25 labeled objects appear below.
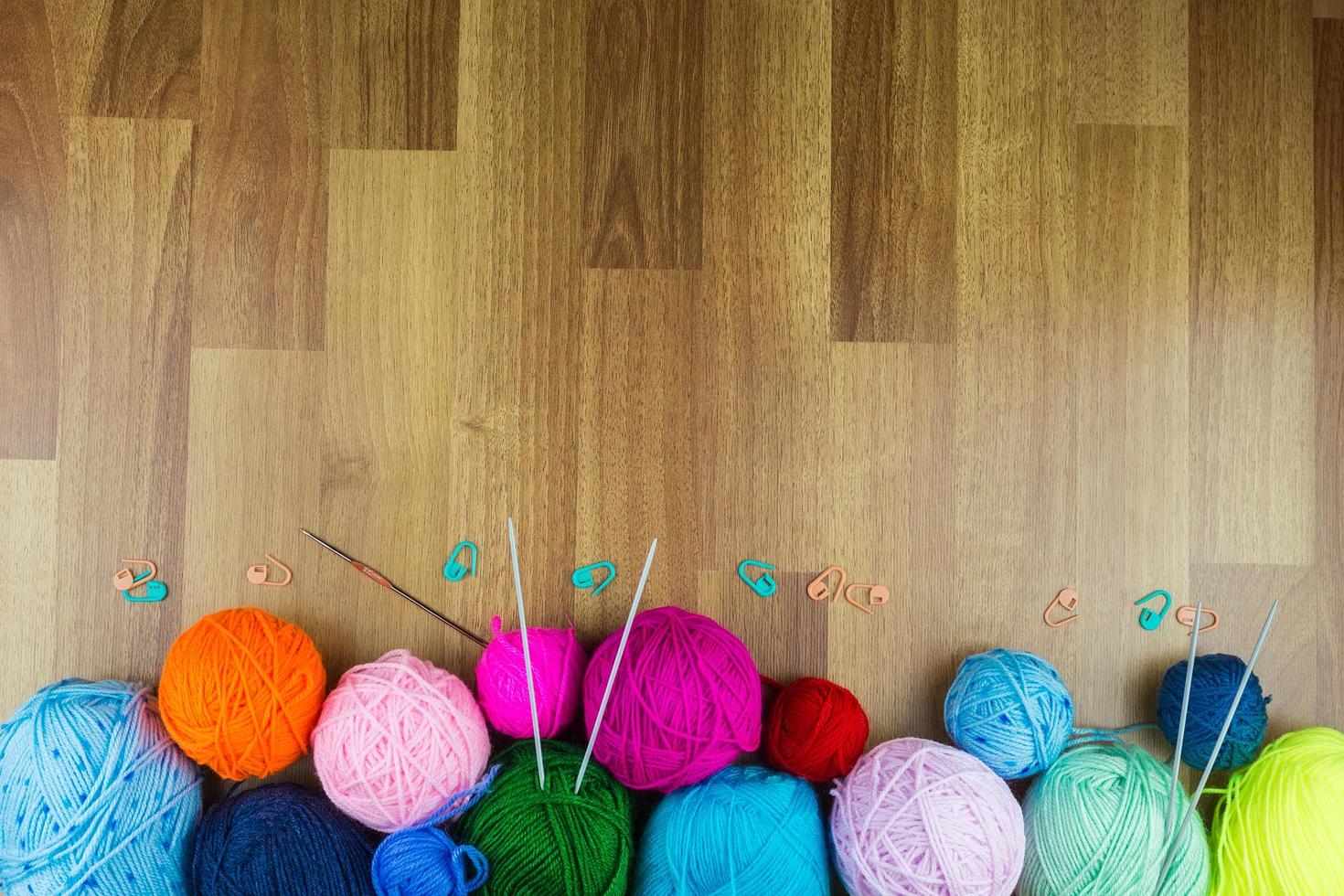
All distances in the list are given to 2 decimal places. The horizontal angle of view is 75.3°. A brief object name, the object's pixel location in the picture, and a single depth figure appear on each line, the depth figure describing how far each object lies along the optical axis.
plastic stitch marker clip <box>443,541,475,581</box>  0.94
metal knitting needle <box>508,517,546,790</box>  0.79
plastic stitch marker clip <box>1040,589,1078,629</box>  0.95
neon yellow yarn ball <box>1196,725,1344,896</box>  0.83
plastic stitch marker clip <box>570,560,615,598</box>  0.93
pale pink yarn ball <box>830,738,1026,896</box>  0.80
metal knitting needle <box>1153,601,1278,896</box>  0.82
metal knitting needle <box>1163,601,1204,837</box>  0.80
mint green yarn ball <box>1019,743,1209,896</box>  0.83
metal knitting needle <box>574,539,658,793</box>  0.80
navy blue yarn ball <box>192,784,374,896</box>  0.81
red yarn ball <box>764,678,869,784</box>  0.85
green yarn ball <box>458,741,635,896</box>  0.80
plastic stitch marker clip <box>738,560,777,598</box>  0.94
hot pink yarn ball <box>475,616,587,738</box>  0.85
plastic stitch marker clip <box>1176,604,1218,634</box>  0.96
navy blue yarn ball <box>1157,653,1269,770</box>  0.88
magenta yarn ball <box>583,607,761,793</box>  0.82
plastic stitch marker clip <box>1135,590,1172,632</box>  0.95
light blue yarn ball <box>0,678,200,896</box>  0.81
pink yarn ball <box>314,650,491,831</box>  0.81
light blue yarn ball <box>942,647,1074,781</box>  0.86
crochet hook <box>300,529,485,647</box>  0.93
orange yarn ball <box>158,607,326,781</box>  0.81
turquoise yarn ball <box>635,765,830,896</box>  0.82
